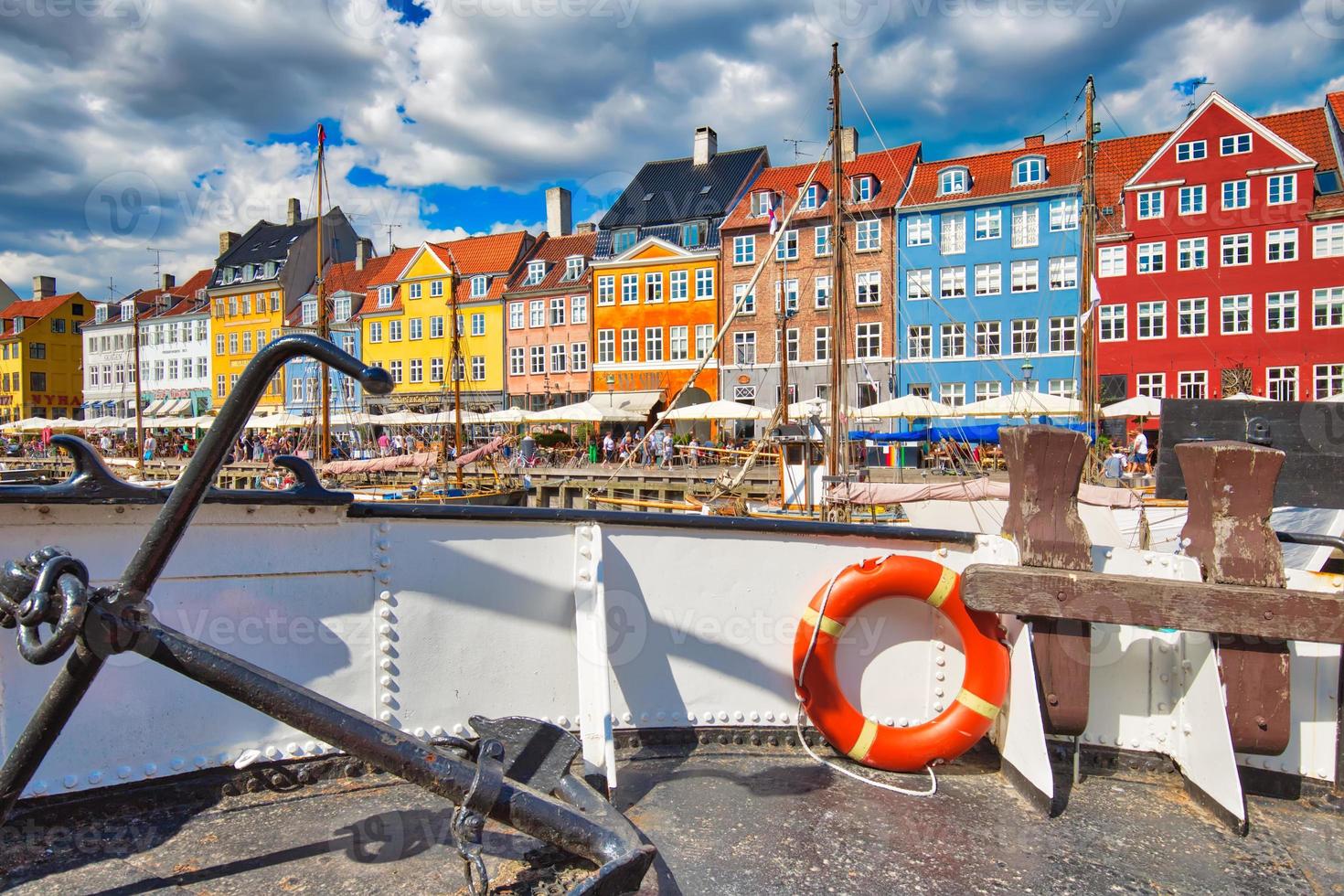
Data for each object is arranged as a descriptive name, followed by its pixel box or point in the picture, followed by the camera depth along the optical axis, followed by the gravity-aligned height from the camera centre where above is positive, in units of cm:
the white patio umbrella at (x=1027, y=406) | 2383 +140
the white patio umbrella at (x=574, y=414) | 3219 +167
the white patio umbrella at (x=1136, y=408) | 2697 +142
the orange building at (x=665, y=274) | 4491 +980
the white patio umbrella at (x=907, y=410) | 2584 +142
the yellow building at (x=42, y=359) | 6838 +846
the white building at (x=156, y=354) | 6275 +831
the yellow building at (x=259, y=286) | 5959 +1228
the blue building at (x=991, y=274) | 3812 +827
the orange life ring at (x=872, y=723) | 342 -87
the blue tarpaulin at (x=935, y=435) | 2955 +69
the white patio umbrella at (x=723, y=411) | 2872 +154
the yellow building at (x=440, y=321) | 5181 +869
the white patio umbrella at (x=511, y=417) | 3319 +166
